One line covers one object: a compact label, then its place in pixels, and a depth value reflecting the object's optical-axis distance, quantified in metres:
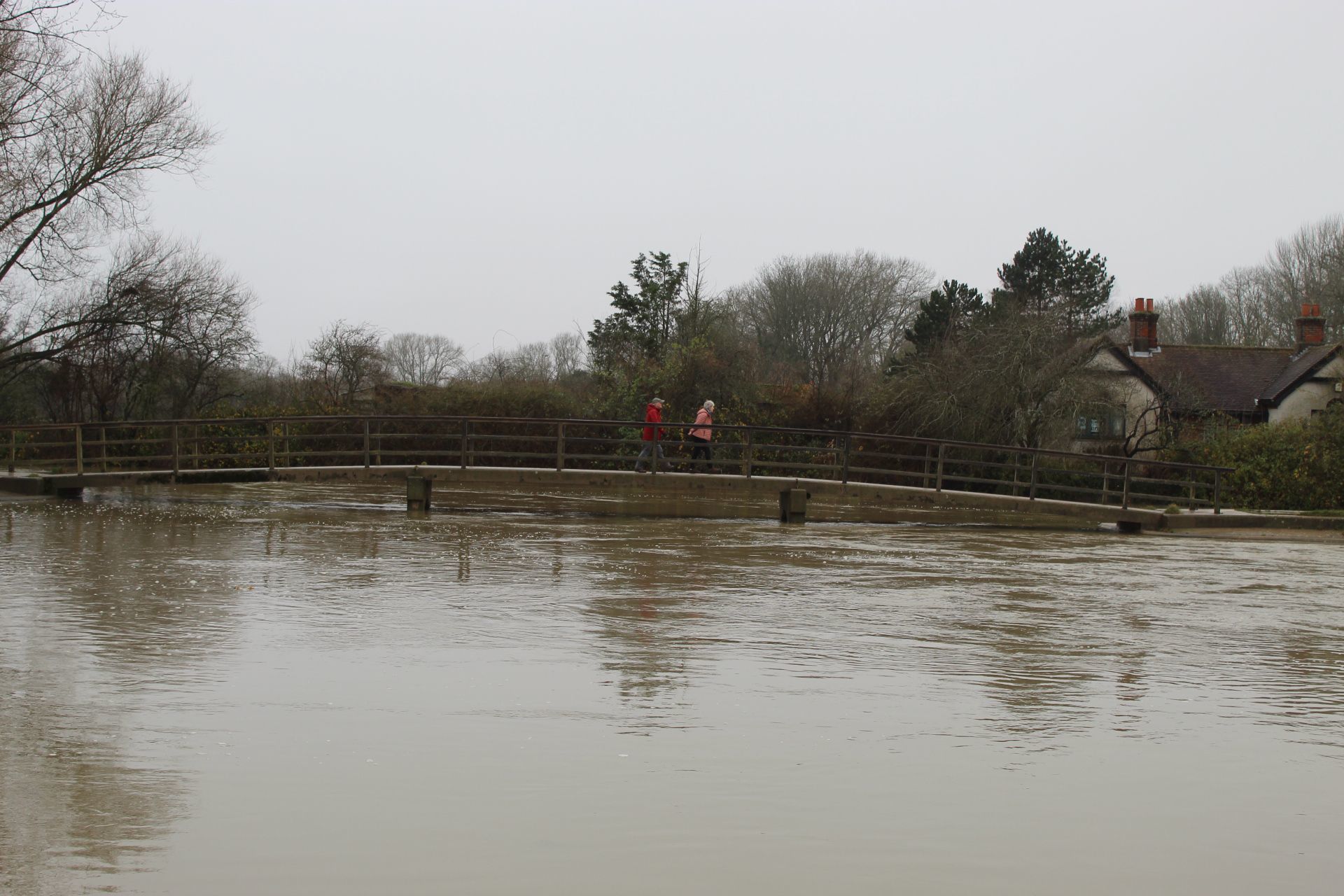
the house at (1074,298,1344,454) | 53.57
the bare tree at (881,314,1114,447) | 36.22
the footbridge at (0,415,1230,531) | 22.69
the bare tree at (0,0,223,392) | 33.44
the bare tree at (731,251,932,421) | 75.50
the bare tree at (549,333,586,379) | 83.00
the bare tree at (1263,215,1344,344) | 63.75
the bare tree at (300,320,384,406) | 42.50
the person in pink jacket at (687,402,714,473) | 25.70
